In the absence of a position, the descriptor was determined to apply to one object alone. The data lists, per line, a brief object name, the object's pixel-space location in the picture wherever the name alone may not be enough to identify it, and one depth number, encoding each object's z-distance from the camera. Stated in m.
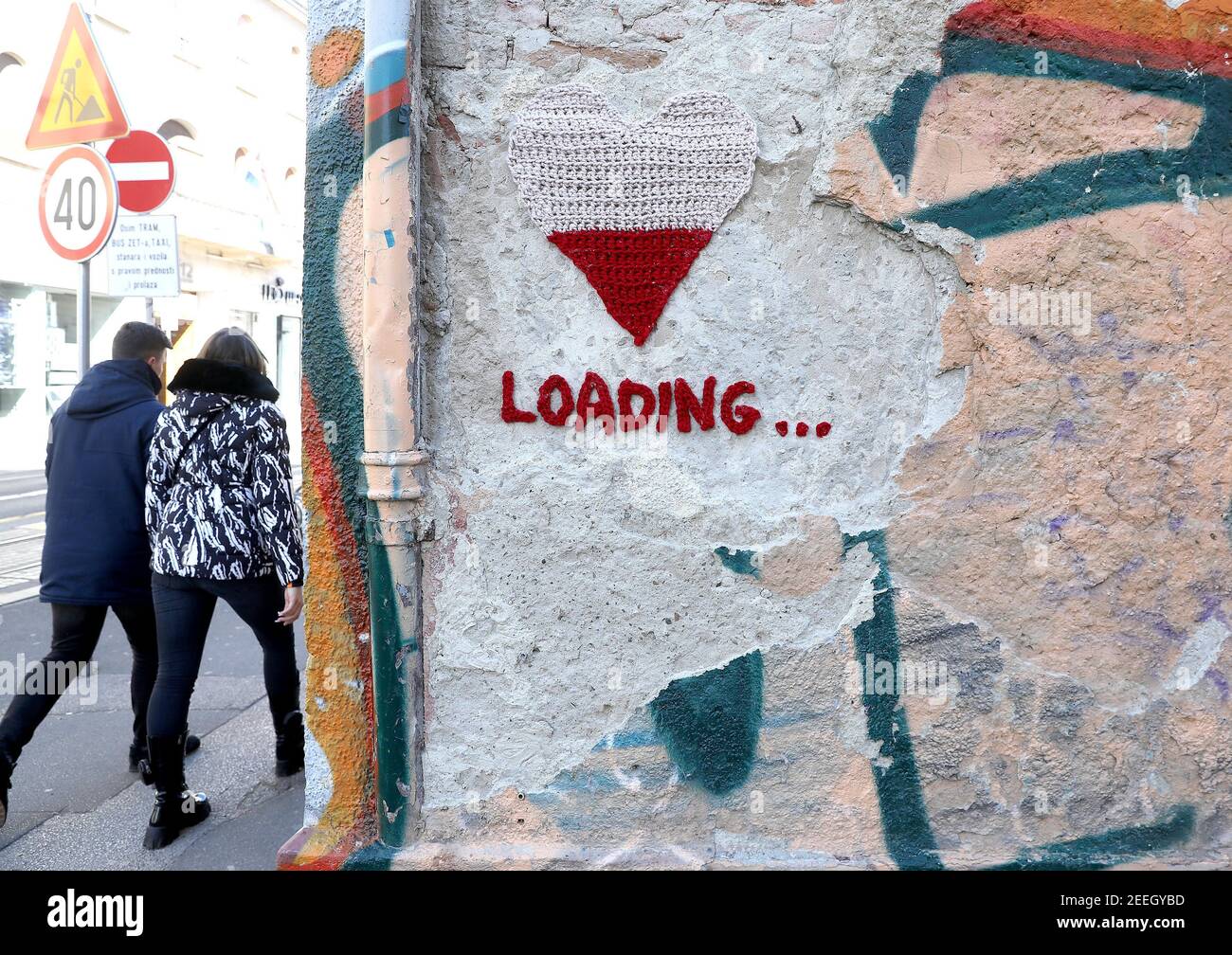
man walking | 3.15
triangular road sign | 4.54
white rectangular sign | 5.38
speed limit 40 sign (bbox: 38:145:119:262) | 4.66
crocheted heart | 2.46
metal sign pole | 4.67
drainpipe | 2.31
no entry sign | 5.22
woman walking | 2.99
